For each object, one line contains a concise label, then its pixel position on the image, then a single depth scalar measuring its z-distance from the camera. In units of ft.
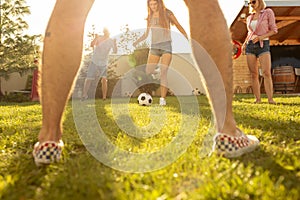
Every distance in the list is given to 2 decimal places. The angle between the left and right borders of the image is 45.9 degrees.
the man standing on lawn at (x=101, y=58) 29.14
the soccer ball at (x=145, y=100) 20.25
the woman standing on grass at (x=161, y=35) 19.60
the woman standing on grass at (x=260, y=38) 19.72
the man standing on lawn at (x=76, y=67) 5.20
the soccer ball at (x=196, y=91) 48.96
